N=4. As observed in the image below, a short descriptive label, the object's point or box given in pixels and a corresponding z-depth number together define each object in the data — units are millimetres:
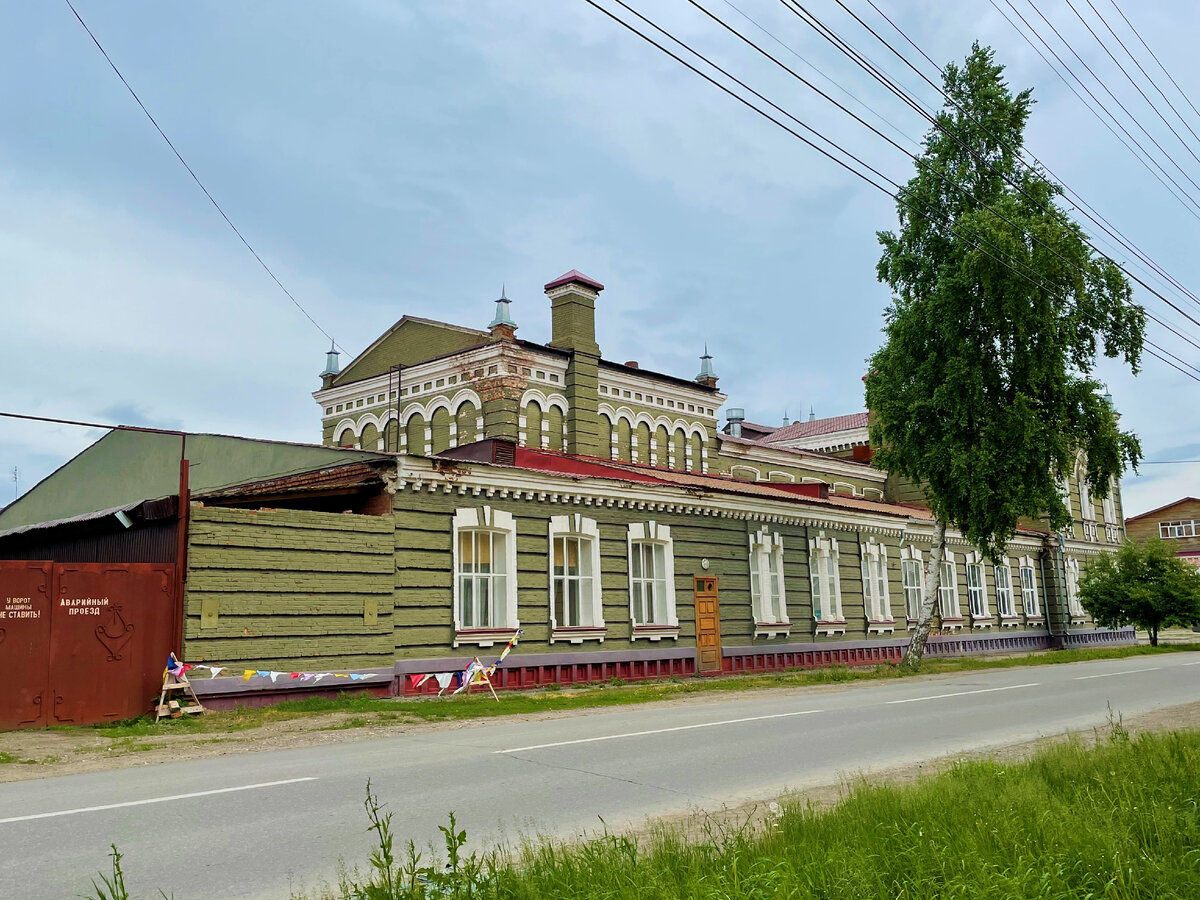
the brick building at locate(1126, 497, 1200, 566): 78375
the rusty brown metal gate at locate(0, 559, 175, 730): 13570
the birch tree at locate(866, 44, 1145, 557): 26234
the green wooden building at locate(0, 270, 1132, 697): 16516
